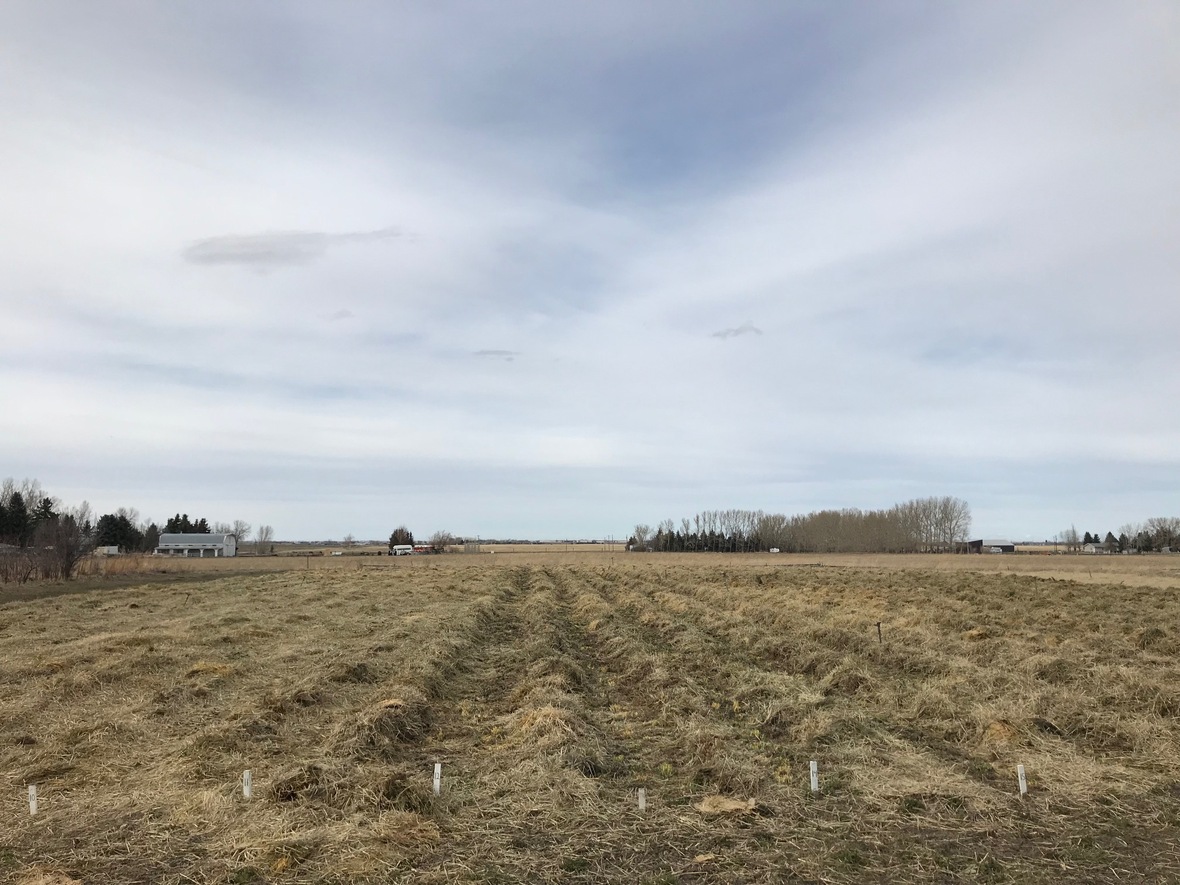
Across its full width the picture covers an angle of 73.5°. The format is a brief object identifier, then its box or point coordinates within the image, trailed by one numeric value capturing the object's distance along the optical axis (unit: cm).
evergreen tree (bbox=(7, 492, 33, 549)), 9031
